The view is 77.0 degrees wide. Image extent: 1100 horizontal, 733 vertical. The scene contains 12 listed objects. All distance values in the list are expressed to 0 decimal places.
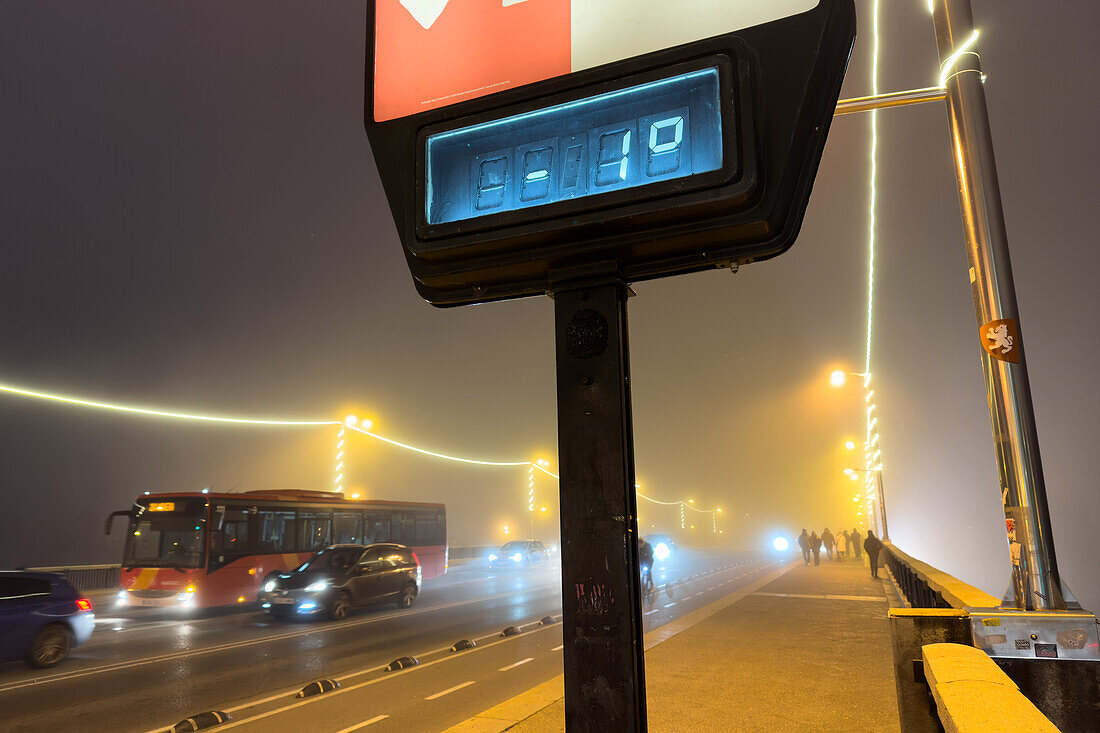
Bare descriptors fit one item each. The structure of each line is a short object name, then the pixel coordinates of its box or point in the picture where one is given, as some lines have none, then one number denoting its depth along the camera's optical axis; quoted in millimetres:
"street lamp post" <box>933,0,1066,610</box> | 3891
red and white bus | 17188
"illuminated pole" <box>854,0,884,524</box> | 12508
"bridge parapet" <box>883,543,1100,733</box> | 3547
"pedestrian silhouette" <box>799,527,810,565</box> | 35188
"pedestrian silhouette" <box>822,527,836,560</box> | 36562
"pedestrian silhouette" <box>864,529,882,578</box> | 22875
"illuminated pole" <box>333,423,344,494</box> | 33925
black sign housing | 2039
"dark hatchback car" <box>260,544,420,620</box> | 15938
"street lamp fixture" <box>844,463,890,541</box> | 25109
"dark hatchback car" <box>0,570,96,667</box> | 10500
